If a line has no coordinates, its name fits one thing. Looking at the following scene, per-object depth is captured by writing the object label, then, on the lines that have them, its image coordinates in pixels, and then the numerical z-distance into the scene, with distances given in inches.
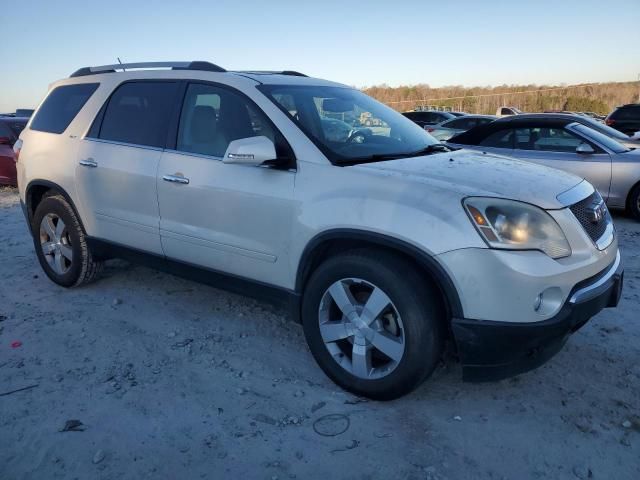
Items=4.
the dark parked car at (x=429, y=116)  684.7
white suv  99.5
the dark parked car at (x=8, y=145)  395.2
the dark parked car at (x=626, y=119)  554.6
